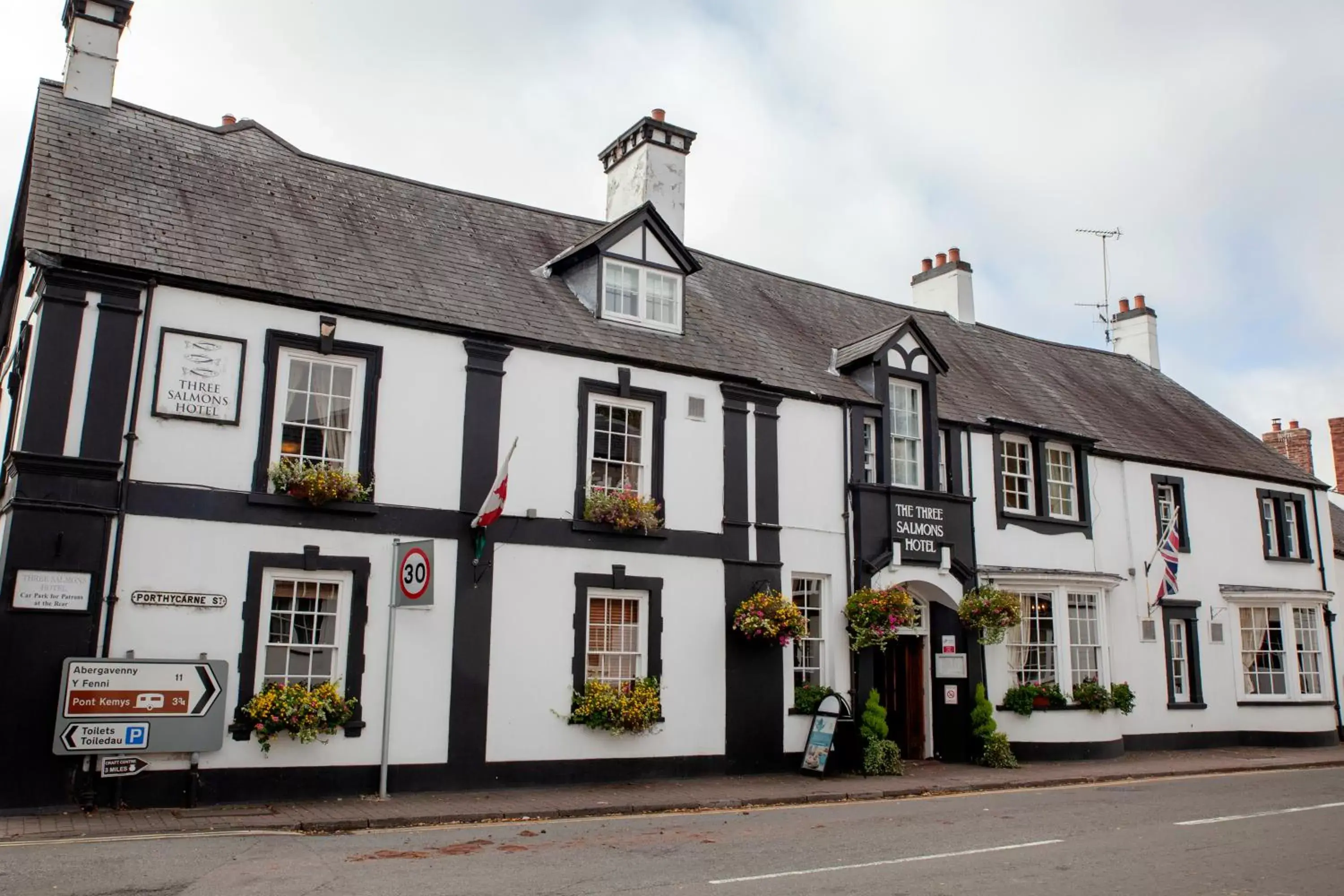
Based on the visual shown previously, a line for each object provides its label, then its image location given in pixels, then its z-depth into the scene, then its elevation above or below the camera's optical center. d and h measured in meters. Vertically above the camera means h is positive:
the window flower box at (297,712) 12.90 -0.53
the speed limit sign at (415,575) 13.47 +1.15
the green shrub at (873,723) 17.31 -0.72
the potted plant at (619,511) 15.95 +2.33
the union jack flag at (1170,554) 21.94 +2.51
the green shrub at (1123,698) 20.61 -0.31
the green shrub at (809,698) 17.45 -0.35
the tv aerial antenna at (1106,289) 31.48 +11.09
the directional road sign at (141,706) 11.94 -0.46
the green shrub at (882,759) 17.16 -1.28
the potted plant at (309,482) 13.66 +2.29
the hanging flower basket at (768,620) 16.61 +0.83
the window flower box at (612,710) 15.27 -0.52
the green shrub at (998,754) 18.78 -1.26
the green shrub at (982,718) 19.05 -0.69
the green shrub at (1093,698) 20.27 -0.32
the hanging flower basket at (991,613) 19.00 +1.12
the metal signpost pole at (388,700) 13.34 -0.38
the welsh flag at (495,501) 14.14 +2.16
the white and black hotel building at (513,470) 12.95 +2.98
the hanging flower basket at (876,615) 17.59 +0.98
